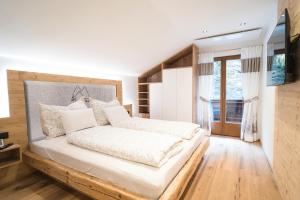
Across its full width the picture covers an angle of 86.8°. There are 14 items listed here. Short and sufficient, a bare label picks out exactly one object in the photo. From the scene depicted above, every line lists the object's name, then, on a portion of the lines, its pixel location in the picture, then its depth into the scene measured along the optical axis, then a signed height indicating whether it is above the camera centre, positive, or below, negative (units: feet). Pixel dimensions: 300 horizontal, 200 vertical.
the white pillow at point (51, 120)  7.72 -1.27
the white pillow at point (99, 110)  9.58 -1.01
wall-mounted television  4.68 +1.19
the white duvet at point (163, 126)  7.43 -1.78
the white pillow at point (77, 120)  7.70 -1.29
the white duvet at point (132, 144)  4.87 -1.82
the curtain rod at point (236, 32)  9.95 +3.89
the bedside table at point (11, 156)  6.34 -2.61
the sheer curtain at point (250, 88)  12.07 +0.20
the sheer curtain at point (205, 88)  13.75 +0.32
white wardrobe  13.51 -0.33
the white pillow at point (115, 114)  9.58 -1.30
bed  4.27 -2.41
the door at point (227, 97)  13.20 -0.50
